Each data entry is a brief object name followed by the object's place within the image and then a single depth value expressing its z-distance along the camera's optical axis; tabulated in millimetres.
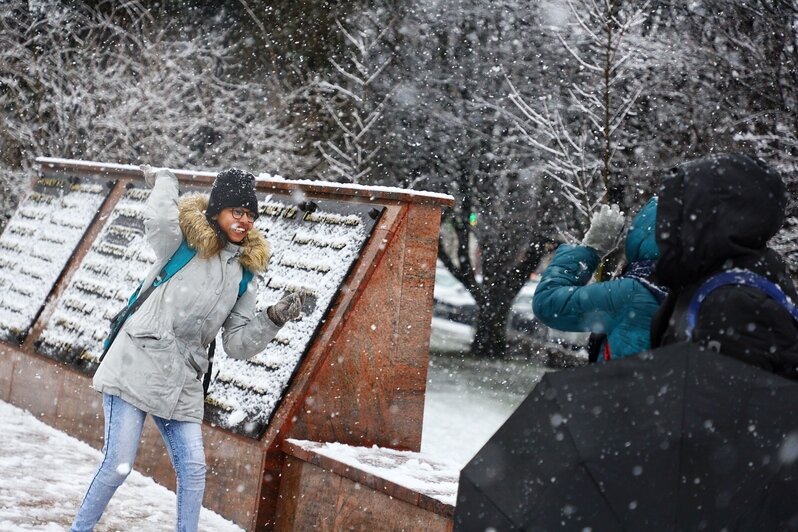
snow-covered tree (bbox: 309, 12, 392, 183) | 20812
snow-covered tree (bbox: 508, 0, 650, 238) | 15688
